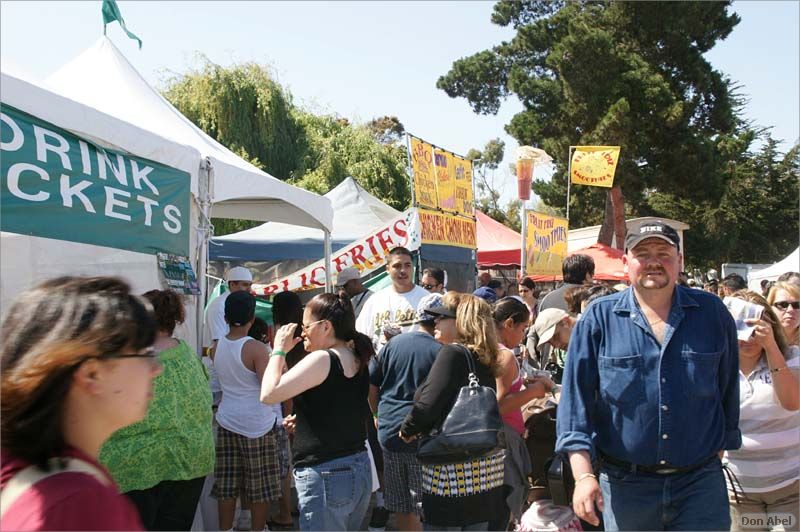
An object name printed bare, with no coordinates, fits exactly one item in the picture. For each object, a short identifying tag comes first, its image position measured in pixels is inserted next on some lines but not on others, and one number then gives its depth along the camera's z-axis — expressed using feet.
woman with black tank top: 11.95
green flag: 23.08
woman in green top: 11.05
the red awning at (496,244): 53.88
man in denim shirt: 9.23
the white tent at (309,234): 38.34
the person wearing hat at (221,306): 21.54
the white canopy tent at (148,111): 19.08
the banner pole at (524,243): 37.40
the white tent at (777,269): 55.86
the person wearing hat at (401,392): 13.28
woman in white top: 12.10
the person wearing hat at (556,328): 16.28
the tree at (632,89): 77.10
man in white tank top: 15.98
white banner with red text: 28.73
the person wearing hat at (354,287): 24.63
